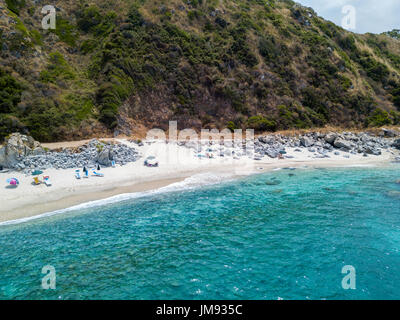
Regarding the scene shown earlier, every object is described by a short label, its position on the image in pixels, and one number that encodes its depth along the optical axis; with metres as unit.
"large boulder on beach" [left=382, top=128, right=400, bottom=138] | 38.47
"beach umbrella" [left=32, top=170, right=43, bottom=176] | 17.22
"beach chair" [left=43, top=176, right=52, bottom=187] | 16.02
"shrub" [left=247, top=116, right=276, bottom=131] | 37.59
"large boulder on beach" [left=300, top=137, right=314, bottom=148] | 30.36
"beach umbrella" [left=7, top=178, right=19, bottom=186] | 15.34
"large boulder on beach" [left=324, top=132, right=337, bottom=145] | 31.53
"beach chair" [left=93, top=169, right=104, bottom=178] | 18.17
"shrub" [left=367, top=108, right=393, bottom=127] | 44.03
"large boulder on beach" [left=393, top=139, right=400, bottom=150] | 33.28
